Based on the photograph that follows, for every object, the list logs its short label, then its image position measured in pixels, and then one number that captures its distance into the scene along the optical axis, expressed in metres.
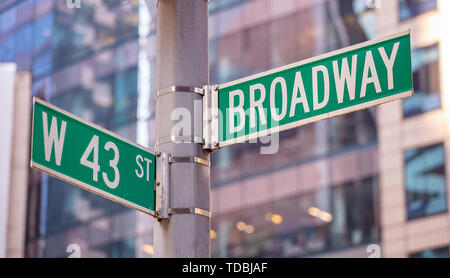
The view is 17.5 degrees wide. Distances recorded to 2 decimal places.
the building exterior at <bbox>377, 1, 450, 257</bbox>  52.58
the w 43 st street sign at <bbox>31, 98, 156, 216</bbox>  8.07
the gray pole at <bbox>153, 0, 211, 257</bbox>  8.25
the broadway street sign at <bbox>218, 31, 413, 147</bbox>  8.43
